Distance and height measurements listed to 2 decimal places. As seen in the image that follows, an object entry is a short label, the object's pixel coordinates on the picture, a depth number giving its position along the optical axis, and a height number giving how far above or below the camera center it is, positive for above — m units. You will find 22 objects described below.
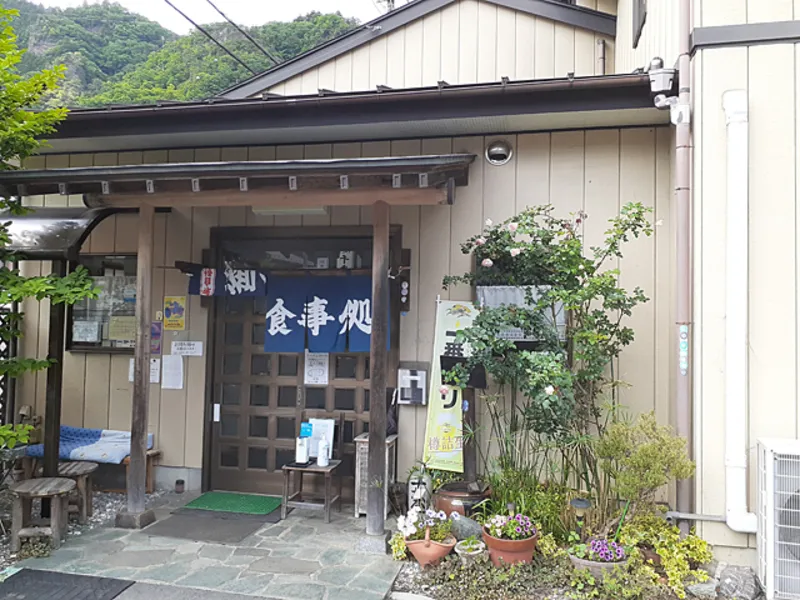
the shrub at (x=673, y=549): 3.85 -1.64
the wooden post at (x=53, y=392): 5.24 -0.76
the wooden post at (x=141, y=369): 5.21 -0.52
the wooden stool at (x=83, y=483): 5.29 -1.65
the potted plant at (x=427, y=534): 4.25 -1.73
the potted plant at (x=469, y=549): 4.18 -1.75
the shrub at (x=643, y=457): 3.82 -0.96
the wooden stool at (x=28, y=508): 4.60 -1.67
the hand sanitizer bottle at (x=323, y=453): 5.48 -1.36
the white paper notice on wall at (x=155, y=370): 6.43 -0.64
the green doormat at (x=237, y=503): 5.73 -2.01
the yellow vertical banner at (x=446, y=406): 5.34 -0.85
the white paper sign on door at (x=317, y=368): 6.13 -0.56
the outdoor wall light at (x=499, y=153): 5.63 +1.74
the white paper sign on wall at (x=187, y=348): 6.34 -0.38
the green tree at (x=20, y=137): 4.39 +1.46
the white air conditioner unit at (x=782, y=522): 3.56 -1.28
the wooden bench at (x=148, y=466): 6.02 -1.70
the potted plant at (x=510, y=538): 4.13 -1.65
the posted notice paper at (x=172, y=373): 6.38 -0.67
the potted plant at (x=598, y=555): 3.93 -1.70
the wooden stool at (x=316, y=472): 5.34 -1.59
